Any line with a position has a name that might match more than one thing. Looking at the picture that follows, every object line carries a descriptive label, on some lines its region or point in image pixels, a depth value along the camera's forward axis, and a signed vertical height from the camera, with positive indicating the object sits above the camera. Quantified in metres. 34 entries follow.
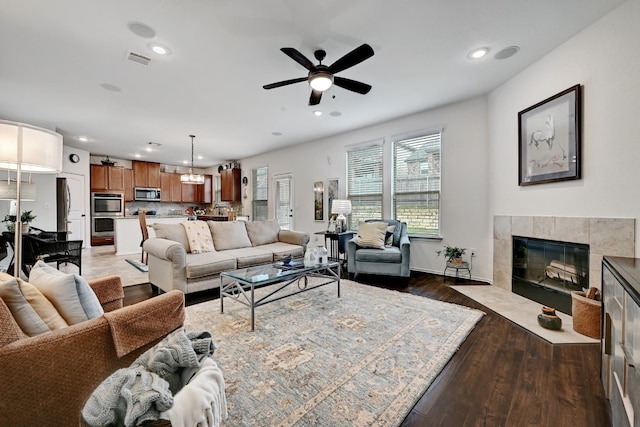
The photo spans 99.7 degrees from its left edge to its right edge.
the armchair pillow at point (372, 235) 4.04 -0.38
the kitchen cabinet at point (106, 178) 7.25 +0.88
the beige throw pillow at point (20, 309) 1.00 -0.38
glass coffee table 2.44 -0.64
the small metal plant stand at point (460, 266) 3.89 -0.81
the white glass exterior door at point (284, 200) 6.82 +0.27
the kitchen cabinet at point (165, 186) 8.62 +0.76
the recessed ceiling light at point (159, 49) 2.59 +1.58
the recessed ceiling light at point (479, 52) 2.71 +1.62
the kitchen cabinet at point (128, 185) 7.87 +0.72
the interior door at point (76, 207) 6.59 +0.06
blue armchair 3.81 -0.70
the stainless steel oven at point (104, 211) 7.18 -0.04
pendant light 6.15 +0.71
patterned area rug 1.46 -1.06
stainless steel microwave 8.09 +0.47
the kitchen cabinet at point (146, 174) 8.11 +1.10
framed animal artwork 2.63 +0.77
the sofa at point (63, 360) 0.90 -0.56
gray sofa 3.04 -0.58
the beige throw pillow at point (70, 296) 1.18 -0.39
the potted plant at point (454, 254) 3.90 -0.63
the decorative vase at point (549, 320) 2.37 -0.97
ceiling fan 2.26 +1.30
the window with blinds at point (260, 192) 7.56 +0.50
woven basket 2.20 -0.87
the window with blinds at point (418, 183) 4.39 +0.47
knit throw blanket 0.72 -0.53
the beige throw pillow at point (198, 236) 3.66 -0.37
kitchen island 6.02 -0.57
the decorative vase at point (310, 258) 3.03 -0.55
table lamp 4.85 +0.00
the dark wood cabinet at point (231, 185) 8.26 +0.77
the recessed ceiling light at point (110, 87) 3.38 +1.57
